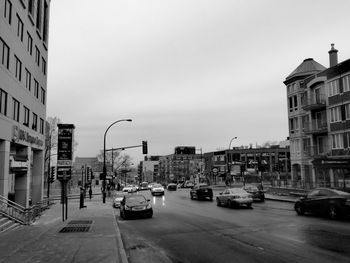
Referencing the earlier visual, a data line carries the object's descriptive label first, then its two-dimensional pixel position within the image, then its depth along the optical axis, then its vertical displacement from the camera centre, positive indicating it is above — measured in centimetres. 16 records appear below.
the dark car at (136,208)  2094 -232
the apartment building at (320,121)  3541 +555
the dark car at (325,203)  1678 -182
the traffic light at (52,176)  3734 -51
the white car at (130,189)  5640 -316
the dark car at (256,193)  3095 -218
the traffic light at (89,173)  5083 -32
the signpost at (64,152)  1980 +111
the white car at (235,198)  2478 -210
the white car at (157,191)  4869 -295
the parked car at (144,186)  8556 -413
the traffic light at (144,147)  3963 +263
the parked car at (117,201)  3234 -292
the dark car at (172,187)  6330 -315
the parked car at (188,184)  7094 -307
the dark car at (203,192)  3534 -232
